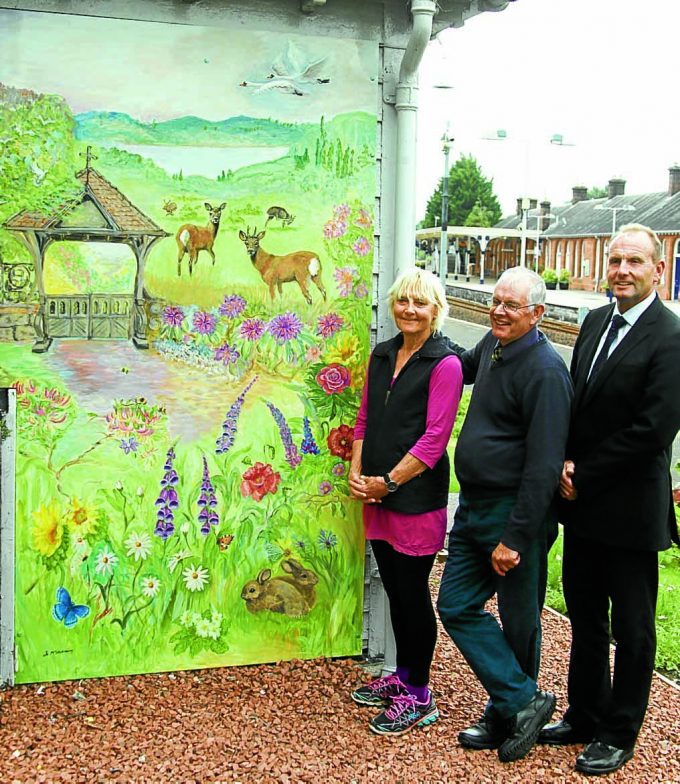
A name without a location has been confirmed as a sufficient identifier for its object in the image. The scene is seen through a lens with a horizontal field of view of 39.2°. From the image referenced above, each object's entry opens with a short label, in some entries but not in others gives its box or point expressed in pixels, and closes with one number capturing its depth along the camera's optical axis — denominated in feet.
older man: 12.38
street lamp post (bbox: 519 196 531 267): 127.96
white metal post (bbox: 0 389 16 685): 14.02
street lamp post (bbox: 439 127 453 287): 96.42
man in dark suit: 12.16
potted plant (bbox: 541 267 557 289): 201.51
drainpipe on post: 14.75
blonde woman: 13.42
